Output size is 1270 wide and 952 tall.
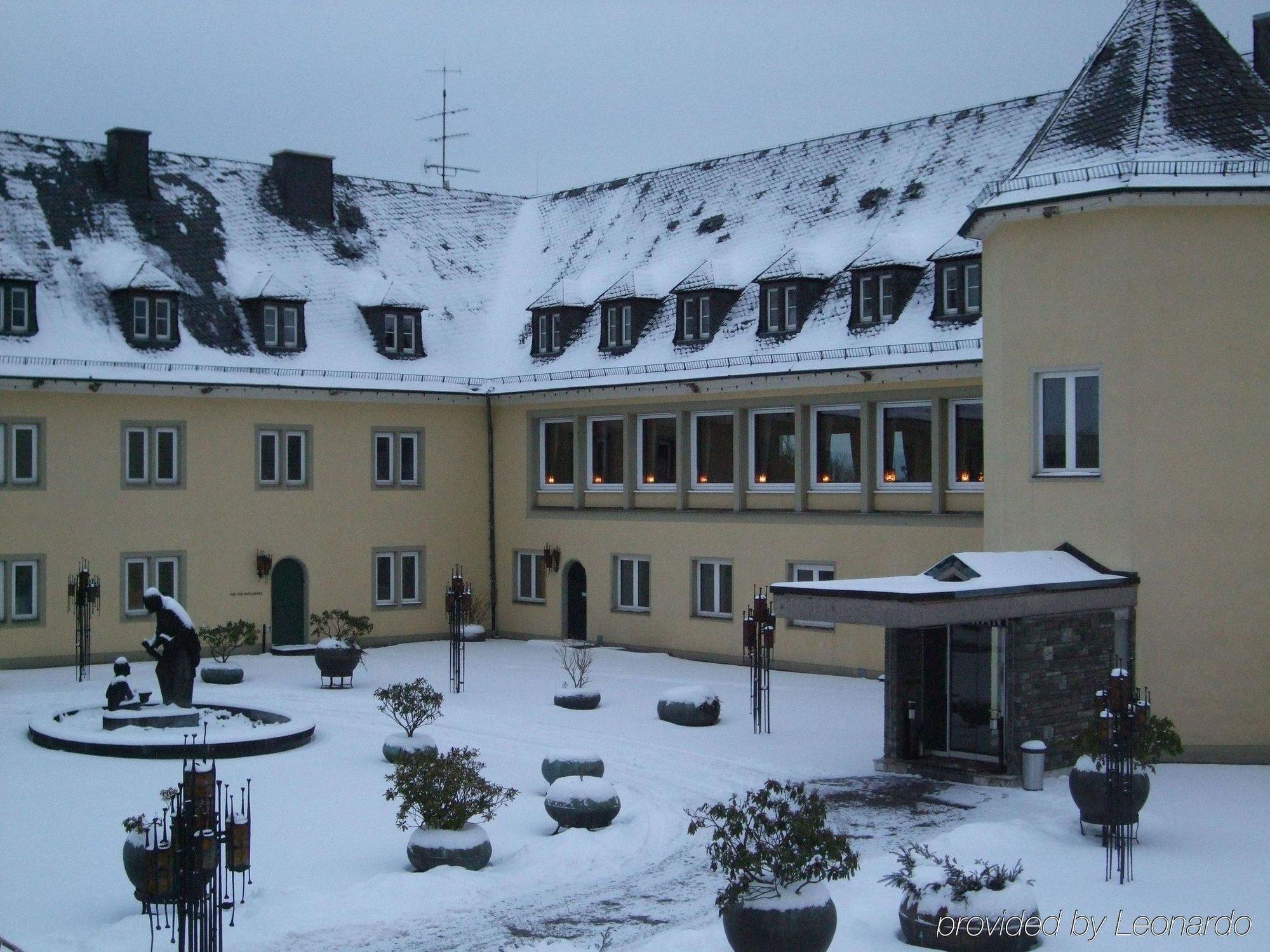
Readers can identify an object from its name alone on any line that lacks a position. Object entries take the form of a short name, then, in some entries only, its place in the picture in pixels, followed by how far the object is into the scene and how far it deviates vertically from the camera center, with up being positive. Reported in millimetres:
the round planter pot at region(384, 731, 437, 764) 22422 -4037
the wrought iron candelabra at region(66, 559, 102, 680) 32156 -2801
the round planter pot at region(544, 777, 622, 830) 18531 -4060
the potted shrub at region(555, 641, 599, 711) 28078 -4078
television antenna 51688 +10888
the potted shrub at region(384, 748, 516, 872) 16500 -3701
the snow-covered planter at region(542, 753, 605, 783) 20766 -4003
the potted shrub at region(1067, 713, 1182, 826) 17609 -3546
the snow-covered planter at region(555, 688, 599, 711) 28062 -4155
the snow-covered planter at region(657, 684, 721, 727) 26203 -4035
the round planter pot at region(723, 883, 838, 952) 12562 -3778
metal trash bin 20359 -3909
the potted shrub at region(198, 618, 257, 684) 31734 -3658
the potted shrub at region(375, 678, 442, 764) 22625 -3600
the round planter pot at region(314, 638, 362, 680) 30781 -3703
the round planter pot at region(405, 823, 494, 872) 16469 -4085
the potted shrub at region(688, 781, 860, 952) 12602 -3412
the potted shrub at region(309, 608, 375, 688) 30797 -3592
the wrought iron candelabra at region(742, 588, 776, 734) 25766 -2970
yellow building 22922 +2067
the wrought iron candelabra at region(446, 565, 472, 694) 30859 -2969
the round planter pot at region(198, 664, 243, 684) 31719 -4136
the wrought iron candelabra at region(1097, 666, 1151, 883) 16656 -3251
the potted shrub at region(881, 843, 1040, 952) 13367 -3905
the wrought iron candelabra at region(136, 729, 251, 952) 12867 -3358
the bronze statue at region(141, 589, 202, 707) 24781 -2857
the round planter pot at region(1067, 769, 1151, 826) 17594 -3740
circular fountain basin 22969 -4052
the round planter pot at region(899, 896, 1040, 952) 13336 -4136
